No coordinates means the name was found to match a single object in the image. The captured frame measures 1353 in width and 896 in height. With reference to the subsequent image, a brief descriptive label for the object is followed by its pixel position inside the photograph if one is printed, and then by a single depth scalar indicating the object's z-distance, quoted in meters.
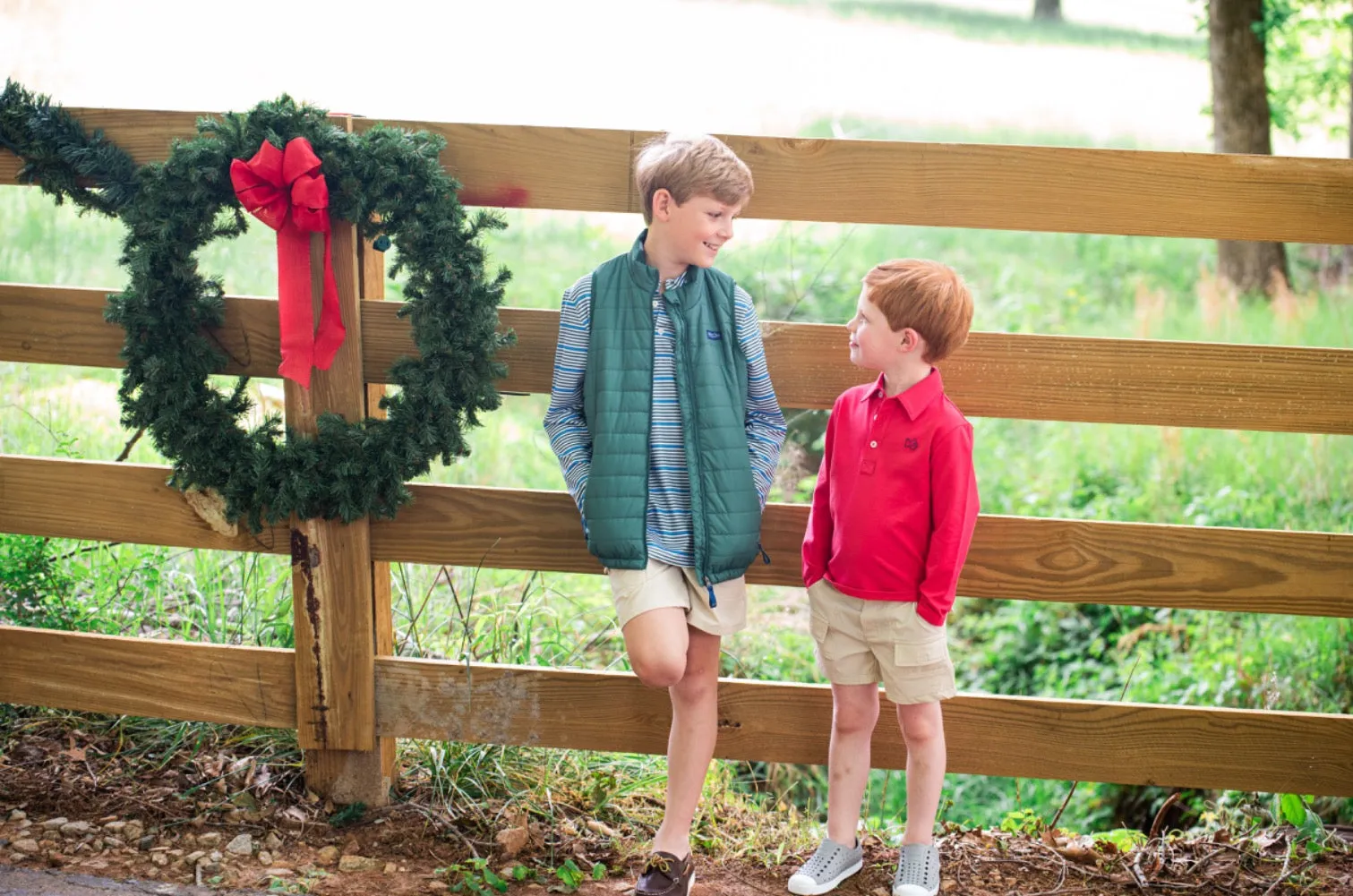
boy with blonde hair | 2.71
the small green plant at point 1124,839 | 3.22
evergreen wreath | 2.85
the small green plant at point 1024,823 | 3.30
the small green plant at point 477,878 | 2.95
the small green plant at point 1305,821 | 3.08
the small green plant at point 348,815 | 3.25
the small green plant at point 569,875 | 2.96
